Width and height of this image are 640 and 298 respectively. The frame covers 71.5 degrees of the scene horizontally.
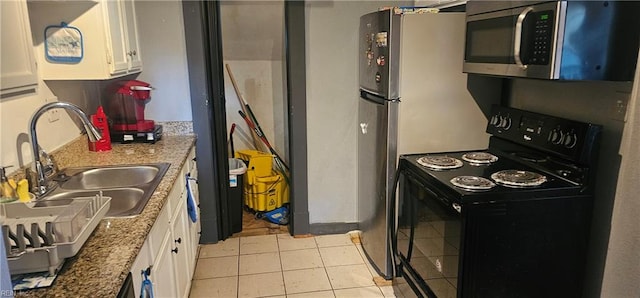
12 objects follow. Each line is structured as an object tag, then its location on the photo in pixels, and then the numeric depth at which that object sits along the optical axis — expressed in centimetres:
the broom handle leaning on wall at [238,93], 403
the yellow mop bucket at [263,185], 365
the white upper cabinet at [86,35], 212
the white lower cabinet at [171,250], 160
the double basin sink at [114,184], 179
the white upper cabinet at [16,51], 144
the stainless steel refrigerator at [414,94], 232
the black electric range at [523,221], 167
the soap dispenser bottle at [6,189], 159
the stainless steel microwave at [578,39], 146
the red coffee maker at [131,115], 277
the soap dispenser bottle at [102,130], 258
